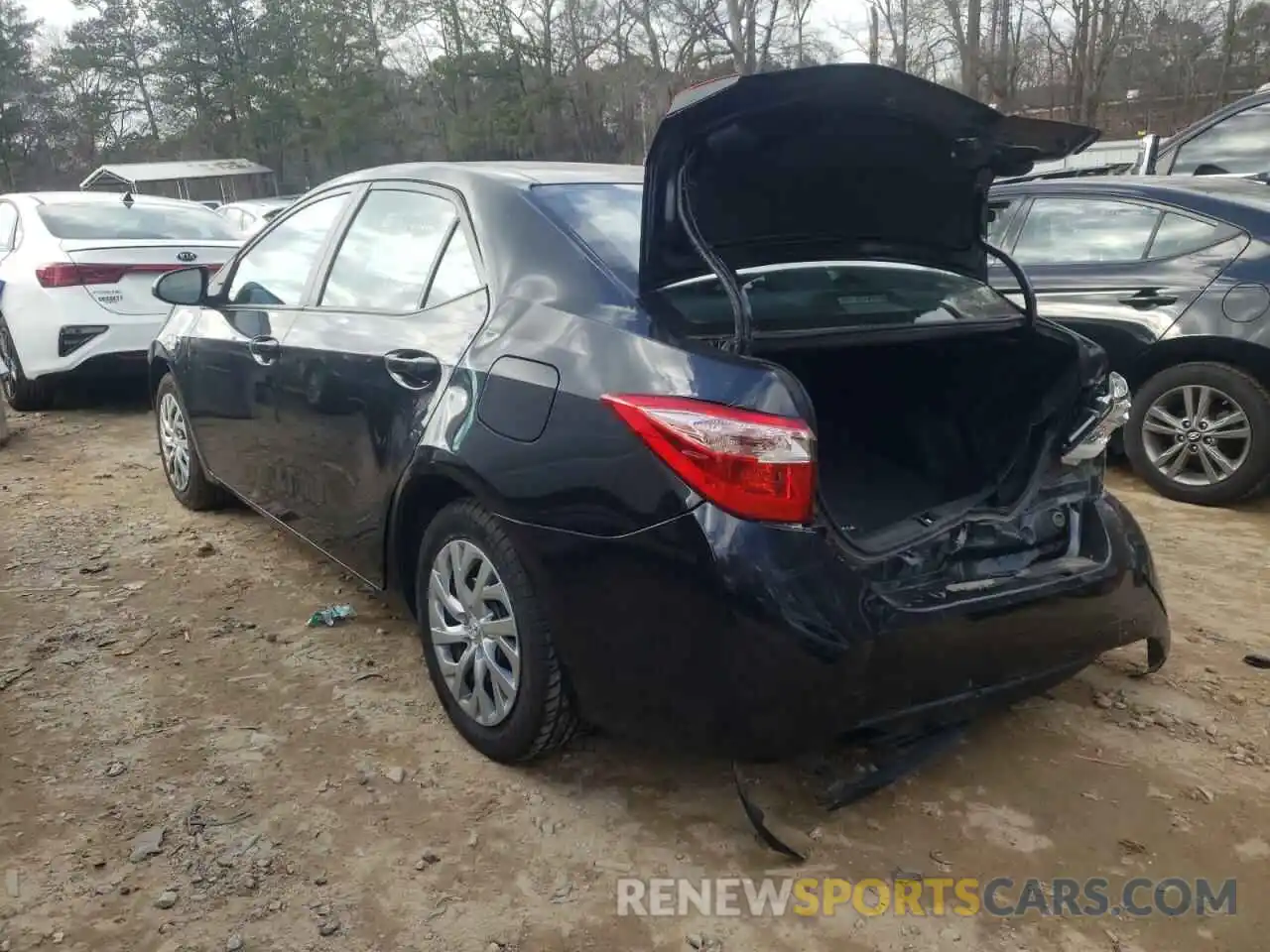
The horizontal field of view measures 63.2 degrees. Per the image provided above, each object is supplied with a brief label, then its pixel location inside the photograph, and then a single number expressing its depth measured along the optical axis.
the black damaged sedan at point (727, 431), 2.17
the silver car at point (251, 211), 14.29
